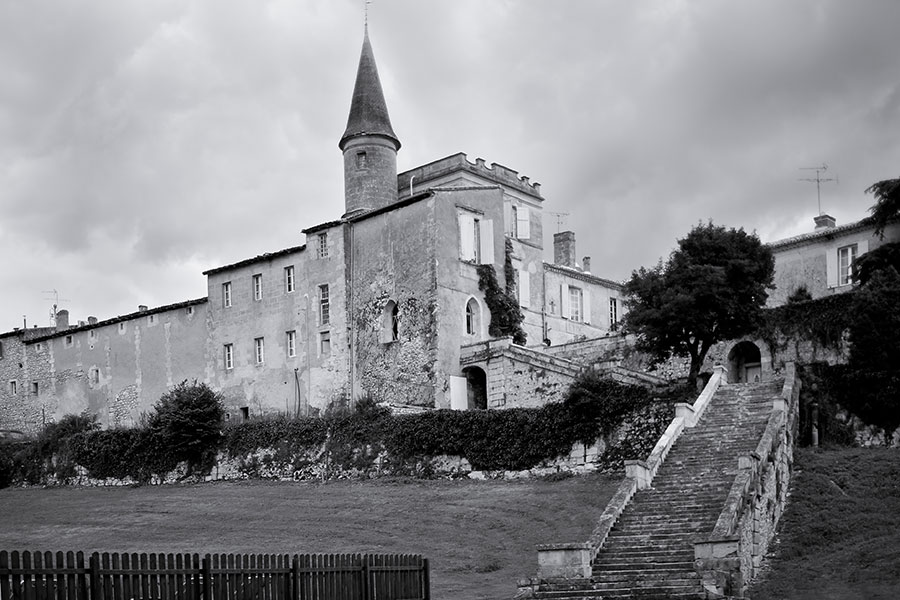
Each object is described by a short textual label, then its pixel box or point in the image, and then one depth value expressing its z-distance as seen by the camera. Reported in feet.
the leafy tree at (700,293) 125.39
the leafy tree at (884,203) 143.33
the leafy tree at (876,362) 118.93
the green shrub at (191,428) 159.02
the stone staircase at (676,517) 79.61
